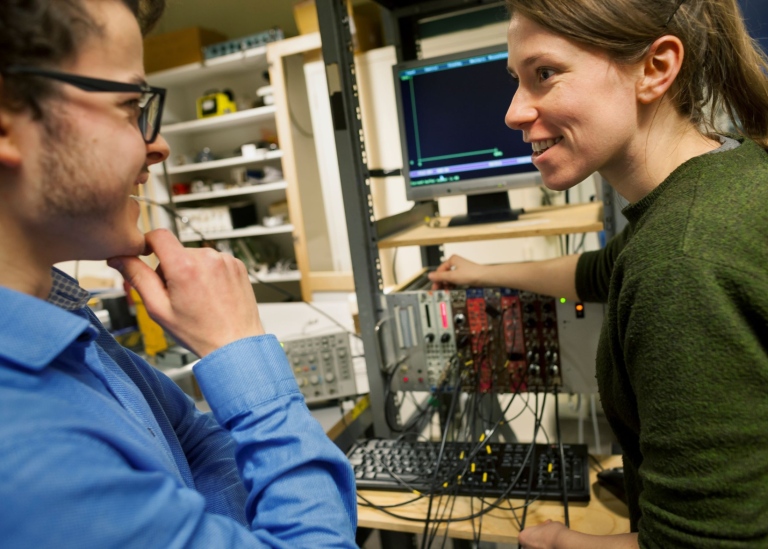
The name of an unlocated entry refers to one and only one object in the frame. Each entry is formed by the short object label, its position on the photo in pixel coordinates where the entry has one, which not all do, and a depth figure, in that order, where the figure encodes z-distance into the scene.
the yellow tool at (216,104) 3.92
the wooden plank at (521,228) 1.29
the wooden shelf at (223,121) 3.71
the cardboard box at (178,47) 3.83
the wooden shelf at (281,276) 3.89
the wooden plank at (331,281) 3.66
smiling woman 0.61
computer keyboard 1.16
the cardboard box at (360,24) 3.27
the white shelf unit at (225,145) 3.84
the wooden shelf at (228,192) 3.73
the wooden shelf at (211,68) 3.68
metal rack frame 1.32
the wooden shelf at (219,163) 3.73
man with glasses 0.48
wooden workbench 1.06
